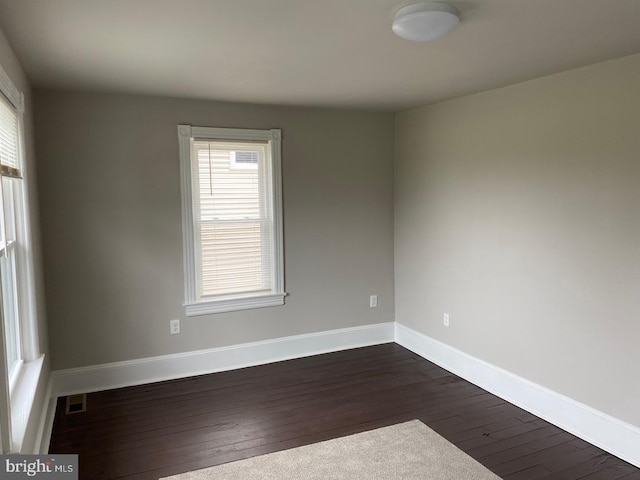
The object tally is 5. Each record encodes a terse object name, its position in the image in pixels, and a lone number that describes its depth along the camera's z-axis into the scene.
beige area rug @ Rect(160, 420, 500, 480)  2.50
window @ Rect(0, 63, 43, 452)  2.11
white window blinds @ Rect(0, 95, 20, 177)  2.14
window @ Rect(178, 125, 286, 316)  3.84
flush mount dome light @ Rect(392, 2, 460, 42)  1.85
